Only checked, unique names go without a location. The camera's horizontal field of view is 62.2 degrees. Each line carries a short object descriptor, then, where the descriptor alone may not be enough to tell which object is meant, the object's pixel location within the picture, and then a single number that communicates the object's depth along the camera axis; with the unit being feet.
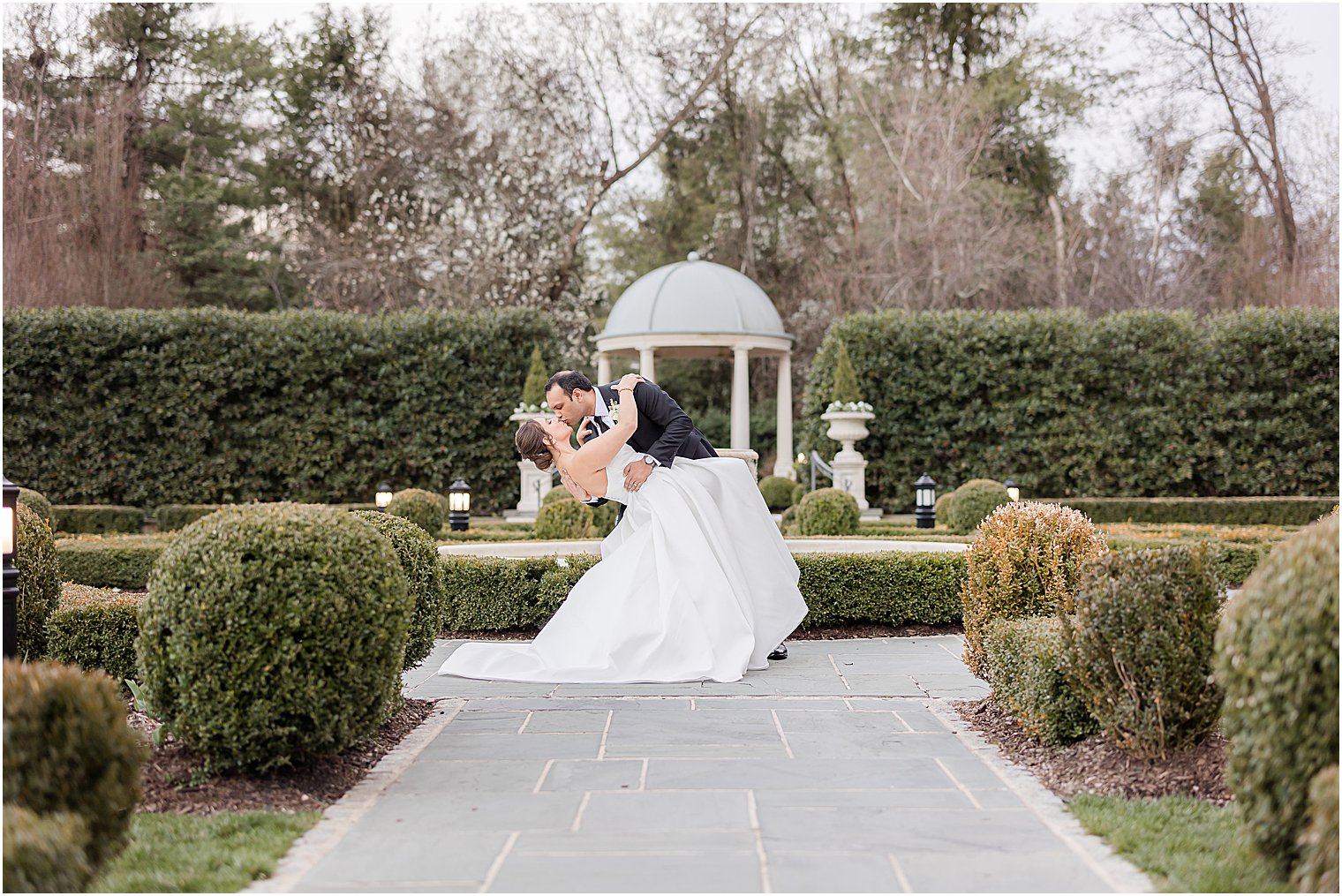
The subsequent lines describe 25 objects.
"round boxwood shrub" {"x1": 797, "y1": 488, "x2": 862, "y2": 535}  38.99
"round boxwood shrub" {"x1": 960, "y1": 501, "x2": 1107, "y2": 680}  17.92
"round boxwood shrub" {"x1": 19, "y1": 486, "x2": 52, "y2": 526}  37.76
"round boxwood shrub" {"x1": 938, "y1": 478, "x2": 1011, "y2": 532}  39.86
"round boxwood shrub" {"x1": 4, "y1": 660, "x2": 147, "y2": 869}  9.37
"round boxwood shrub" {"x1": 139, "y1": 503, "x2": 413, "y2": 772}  12.81
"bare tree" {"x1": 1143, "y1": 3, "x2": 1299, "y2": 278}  72.33
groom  21.30
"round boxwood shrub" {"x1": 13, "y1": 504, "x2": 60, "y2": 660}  17.47
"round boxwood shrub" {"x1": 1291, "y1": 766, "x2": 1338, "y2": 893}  8.36
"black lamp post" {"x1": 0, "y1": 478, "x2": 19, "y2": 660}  13.48
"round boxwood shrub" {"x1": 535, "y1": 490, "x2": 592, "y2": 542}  37.37
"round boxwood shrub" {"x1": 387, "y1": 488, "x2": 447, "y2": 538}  38.93
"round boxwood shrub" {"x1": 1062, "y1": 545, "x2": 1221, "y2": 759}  13.19
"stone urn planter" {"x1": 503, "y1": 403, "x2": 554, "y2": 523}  54.13
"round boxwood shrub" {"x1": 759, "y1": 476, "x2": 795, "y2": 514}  57.52
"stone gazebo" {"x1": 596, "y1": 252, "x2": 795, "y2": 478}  57.41
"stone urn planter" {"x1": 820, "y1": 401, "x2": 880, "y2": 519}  54.13
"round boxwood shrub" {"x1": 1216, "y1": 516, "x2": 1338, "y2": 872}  9.03
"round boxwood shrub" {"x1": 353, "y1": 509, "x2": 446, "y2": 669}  17.79
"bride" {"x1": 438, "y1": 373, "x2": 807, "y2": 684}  20.02
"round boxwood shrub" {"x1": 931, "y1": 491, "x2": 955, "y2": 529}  45.42
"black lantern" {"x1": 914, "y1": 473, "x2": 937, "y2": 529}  42.27
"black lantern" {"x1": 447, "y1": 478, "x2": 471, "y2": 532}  41.60
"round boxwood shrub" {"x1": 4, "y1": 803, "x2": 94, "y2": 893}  8.26
